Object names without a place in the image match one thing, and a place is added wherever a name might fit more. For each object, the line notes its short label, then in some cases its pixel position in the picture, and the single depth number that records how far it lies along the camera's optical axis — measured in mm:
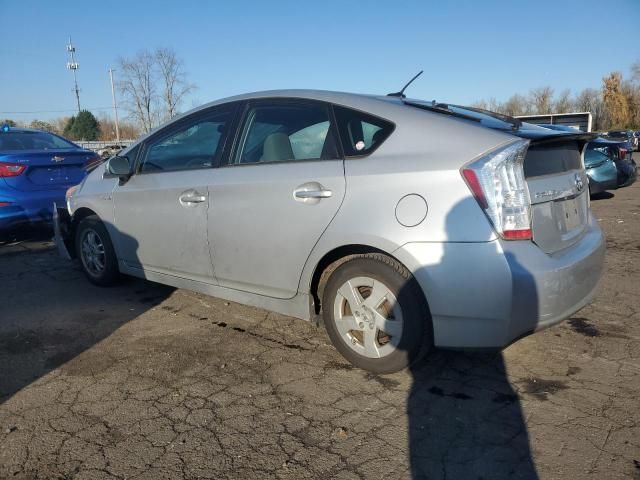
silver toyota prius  2686
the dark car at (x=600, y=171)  10500
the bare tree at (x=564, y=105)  58250
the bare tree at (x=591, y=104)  58125
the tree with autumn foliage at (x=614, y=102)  54500
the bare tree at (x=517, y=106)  59125
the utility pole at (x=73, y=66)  55475
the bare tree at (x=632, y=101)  54281
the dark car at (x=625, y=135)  29659
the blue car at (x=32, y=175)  6688
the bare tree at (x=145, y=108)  40338
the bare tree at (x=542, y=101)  58000
